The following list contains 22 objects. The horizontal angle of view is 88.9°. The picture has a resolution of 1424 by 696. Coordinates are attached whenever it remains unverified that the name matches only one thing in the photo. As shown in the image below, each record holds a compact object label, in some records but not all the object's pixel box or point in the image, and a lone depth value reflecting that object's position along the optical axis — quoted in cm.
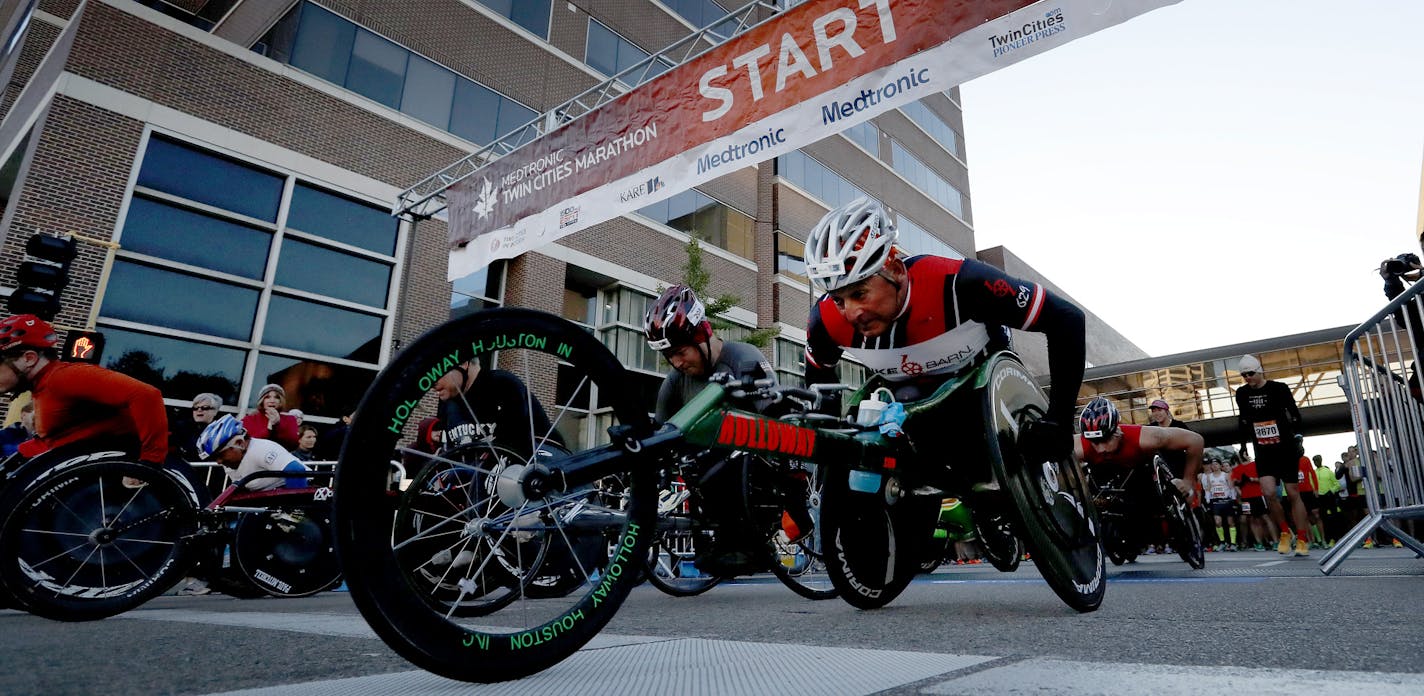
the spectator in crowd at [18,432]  632
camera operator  509
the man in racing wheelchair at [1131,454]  611
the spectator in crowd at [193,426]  769
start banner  635
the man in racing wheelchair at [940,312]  269
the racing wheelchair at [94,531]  338
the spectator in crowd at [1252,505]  1164
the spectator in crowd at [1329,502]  1359
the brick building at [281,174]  1110
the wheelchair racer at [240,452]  560
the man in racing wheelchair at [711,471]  393
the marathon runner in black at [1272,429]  686
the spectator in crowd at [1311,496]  1213
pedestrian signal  679
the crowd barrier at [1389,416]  442
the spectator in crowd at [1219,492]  1195
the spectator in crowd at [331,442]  780
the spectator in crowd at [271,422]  741
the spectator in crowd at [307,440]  900
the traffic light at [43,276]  639
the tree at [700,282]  1485
